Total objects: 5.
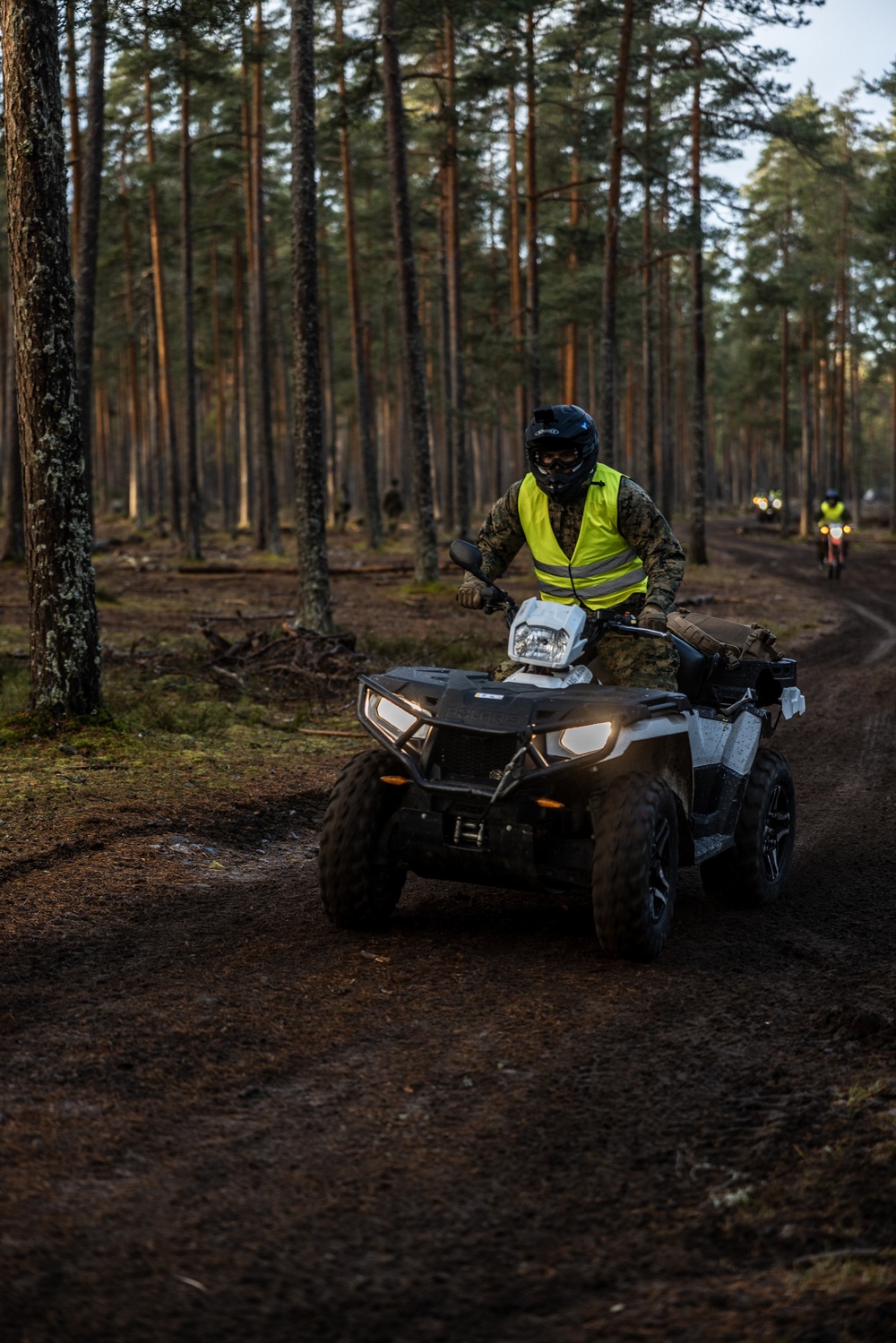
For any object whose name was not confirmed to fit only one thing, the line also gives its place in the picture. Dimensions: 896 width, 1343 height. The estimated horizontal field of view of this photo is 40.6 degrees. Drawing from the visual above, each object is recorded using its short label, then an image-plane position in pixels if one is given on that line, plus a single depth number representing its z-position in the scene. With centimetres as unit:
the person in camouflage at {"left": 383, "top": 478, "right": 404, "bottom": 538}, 3909
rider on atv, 584
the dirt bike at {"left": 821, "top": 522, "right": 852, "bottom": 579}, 2948
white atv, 509
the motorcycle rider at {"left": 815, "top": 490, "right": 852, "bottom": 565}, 2929
